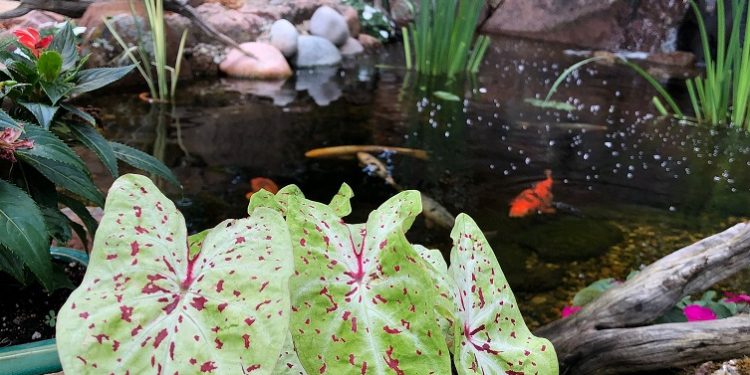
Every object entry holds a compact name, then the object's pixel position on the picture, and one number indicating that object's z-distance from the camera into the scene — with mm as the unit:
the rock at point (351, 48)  6684
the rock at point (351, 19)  7012
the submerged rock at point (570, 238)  2094
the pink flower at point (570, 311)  1361
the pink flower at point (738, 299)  1175
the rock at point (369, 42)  7044
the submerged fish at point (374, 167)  2754
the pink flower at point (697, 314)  1137
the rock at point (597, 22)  7457
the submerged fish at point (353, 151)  3035
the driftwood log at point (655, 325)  1035
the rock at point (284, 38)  5570
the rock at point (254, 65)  5031
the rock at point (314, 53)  5758
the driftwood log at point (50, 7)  1562
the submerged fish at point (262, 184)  2443
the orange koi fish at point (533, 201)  2455
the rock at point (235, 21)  5566
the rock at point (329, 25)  6398
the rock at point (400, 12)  7595
